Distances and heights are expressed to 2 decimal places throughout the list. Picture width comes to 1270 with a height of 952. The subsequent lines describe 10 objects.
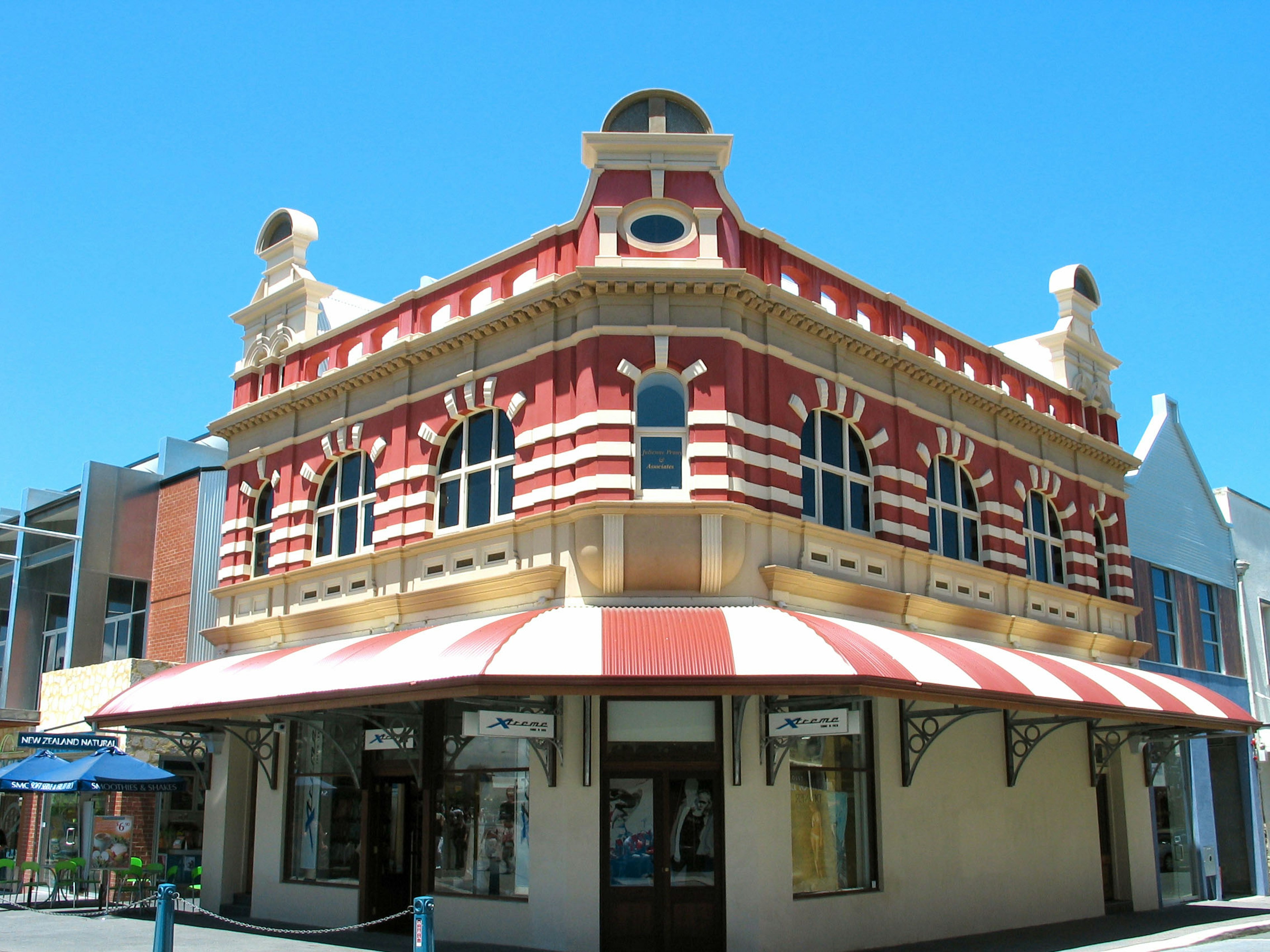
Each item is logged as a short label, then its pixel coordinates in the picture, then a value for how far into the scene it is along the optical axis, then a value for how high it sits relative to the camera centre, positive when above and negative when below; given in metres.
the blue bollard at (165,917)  12.94 -1.70
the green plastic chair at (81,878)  23.34 -2.33
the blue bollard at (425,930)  11.72 -1.63
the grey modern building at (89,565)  29.58 +4.86
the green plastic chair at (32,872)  23.33 -2.24
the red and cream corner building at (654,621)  15.78 +2.12
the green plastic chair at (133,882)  22.70 -2.38
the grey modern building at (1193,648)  26.14 +2.69
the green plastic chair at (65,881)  23.22 -2.41
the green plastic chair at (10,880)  24.42 -2.56
